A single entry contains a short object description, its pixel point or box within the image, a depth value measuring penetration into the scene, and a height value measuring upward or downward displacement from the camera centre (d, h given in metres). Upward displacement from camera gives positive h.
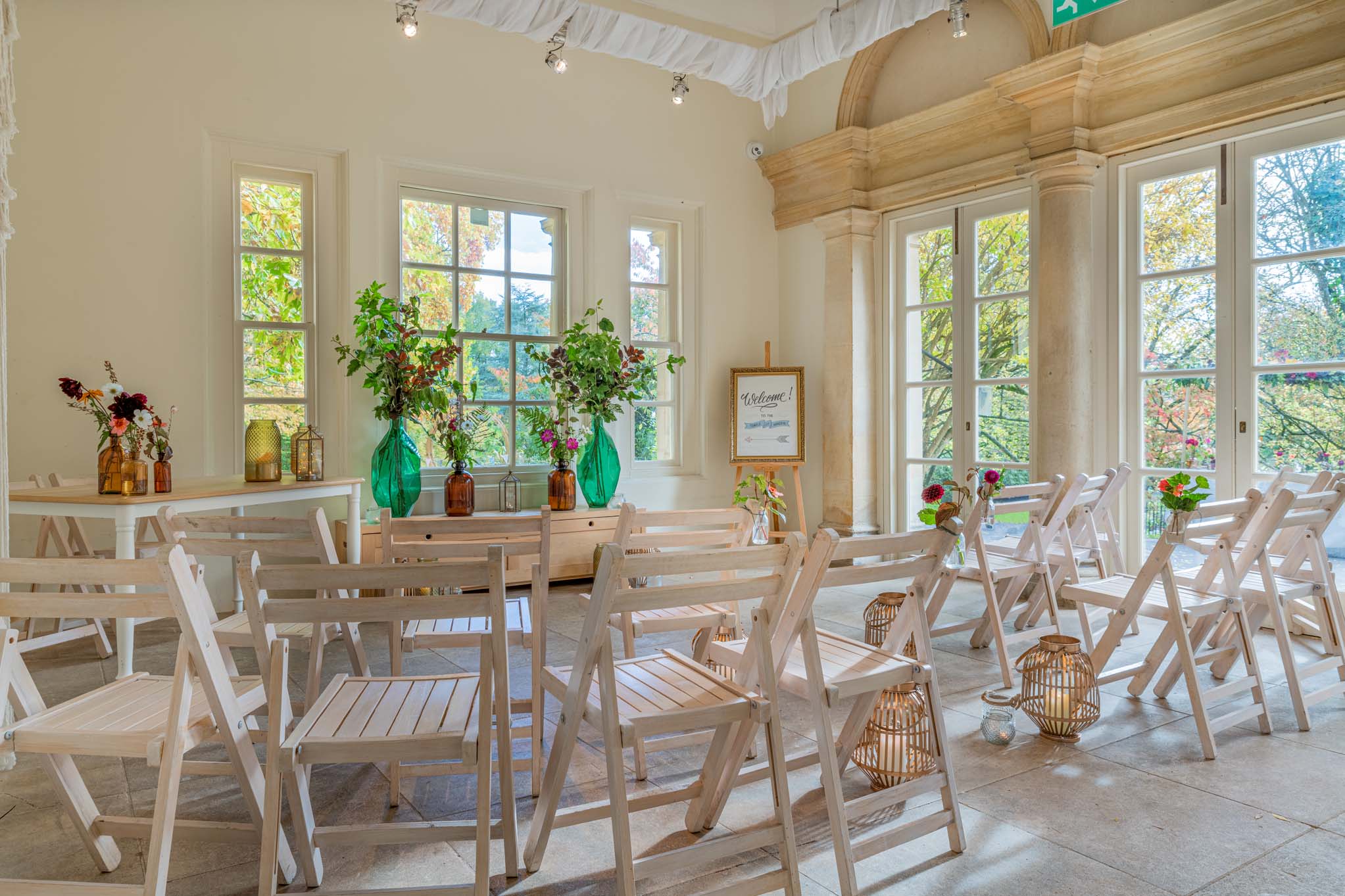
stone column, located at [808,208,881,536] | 6.61 +0.60
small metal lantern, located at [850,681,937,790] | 2.55 -0.88
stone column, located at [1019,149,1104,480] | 5.12 +0.81
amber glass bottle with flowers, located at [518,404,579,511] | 5.82 -0.06
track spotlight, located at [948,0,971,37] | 4.23 +2.12
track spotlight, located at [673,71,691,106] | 5.41 +2.29
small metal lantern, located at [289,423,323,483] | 4.58 -0.02
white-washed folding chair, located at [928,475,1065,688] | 3.74 -0.54
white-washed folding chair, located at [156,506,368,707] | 2.42 -0.27
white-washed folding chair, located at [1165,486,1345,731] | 3.11 -0.57
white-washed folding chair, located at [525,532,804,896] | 1.77 -0.59
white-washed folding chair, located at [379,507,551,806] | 2.50 -0.41
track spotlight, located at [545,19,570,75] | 4.65 +2.21
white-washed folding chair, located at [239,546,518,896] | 1.72 -0.60
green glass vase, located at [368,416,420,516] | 5.31 -0.13
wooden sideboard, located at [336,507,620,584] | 5.67 -0.64
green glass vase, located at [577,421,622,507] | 6.02 -0.16
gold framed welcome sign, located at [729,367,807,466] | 6.86 +0.25
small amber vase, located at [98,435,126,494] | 3.66 -0.07
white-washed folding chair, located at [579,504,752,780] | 2.66 -0.31
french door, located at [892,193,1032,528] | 5.71 +0.72
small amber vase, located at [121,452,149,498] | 3.62 -0.11
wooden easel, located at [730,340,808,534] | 6.73 -0.23
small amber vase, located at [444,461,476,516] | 5.51 -0.28
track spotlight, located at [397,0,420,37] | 4.28 +2.17
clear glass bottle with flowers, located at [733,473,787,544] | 6.64 -0.39
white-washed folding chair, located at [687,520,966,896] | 2.00 -0.57
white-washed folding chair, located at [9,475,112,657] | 3.91 -0.49
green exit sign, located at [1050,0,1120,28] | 3.69 +1.89
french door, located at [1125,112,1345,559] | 4.33 +0.71
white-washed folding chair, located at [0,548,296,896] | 1.74 -0.59
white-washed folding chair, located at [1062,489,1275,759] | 2.92 -0.59
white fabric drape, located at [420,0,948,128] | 4.48 +2.28
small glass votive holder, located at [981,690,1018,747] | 2.93 -0.96
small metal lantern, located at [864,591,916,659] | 3.51 -0.71
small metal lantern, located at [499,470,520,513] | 5.86 -0.31
